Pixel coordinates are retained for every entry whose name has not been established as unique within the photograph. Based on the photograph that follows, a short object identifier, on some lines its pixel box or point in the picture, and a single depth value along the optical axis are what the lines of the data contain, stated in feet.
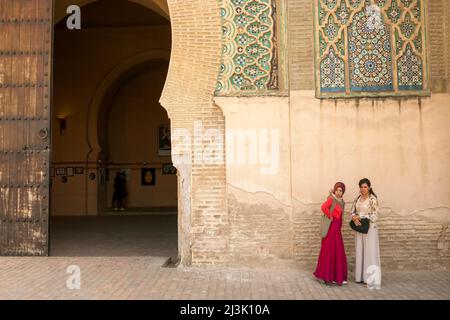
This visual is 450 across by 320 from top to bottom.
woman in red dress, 15.40
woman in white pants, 15.05
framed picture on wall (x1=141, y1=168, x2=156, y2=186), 45.80
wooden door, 20.25
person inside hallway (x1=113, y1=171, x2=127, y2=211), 43.83
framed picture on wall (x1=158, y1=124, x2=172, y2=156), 45.93
